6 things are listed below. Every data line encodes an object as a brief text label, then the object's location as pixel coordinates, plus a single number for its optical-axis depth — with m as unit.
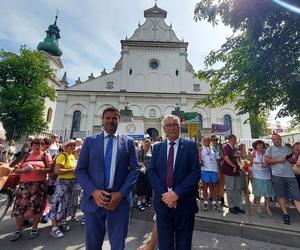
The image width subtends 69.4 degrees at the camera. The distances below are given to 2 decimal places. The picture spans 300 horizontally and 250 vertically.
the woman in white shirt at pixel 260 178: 5.29
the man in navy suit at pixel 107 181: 2.33
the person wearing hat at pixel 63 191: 4.24
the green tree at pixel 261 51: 4.81
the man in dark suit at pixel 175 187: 2.53
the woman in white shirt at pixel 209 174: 5.55
